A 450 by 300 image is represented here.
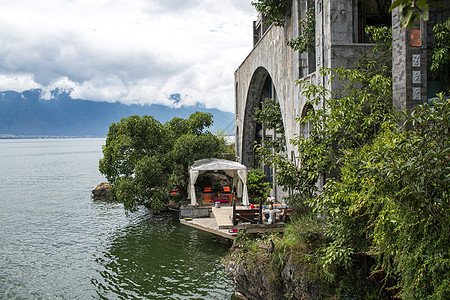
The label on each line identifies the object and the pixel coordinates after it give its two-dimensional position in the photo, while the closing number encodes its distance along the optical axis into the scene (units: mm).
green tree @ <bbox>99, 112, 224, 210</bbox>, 19406
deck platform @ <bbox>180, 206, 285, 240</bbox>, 13047
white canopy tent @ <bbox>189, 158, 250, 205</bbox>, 18141
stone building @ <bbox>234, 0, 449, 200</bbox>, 10281
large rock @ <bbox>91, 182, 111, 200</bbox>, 30609
